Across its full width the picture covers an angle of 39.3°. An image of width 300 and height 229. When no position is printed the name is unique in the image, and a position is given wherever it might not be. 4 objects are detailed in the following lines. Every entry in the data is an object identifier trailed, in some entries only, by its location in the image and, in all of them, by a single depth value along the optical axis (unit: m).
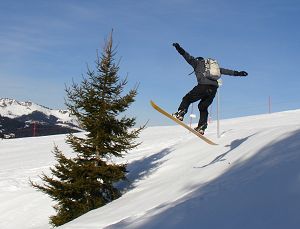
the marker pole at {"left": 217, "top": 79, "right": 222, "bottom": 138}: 15.49
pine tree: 12.41
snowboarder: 10.98
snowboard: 10.91
